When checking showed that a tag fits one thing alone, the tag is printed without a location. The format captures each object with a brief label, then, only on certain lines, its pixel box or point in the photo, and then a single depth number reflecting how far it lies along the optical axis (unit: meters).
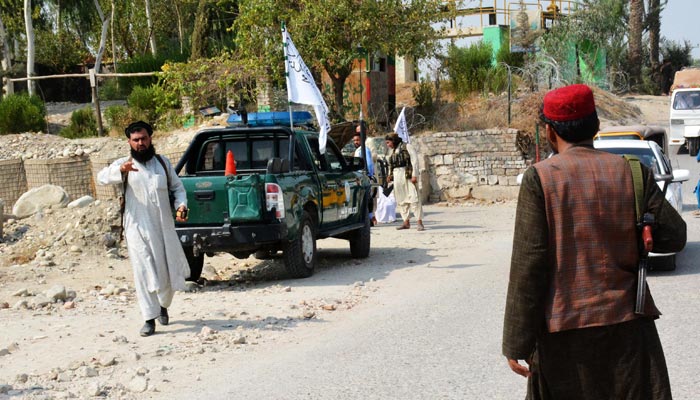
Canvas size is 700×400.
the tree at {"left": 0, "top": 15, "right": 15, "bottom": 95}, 46.53
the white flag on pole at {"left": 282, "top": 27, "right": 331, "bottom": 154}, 13.93
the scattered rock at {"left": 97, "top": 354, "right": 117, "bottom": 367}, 7.54
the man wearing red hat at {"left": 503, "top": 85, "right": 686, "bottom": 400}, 3.77
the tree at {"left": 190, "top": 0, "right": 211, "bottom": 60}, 37.34
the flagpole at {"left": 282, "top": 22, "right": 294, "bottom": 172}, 12.25
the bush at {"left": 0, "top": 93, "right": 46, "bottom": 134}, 32.44
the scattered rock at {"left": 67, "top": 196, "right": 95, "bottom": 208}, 17.06
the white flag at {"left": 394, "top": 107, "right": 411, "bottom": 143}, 19.47
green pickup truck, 11.33
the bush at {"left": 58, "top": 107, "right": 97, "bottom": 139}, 33.34
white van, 32.91
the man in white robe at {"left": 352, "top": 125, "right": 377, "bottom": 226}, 18.60
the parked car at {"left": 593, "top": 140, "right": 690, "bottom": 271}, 12.59
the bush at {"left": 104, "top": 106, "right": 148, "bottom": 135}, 31.78
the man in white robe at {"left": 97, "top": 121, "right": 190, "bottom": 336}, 8.67
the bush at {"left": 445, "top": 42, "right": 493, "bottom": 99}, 33.94
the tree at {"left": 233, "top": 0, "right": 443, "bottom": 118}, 24.89
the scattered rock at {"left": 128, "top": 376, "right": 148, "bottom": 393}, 6.77
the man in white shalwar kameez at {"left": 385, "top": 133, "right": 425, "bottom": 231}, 17.09
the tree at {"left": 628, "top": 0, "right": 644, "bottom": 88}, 46.31
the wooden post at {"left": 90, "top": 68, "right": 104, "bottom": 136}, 26.47
